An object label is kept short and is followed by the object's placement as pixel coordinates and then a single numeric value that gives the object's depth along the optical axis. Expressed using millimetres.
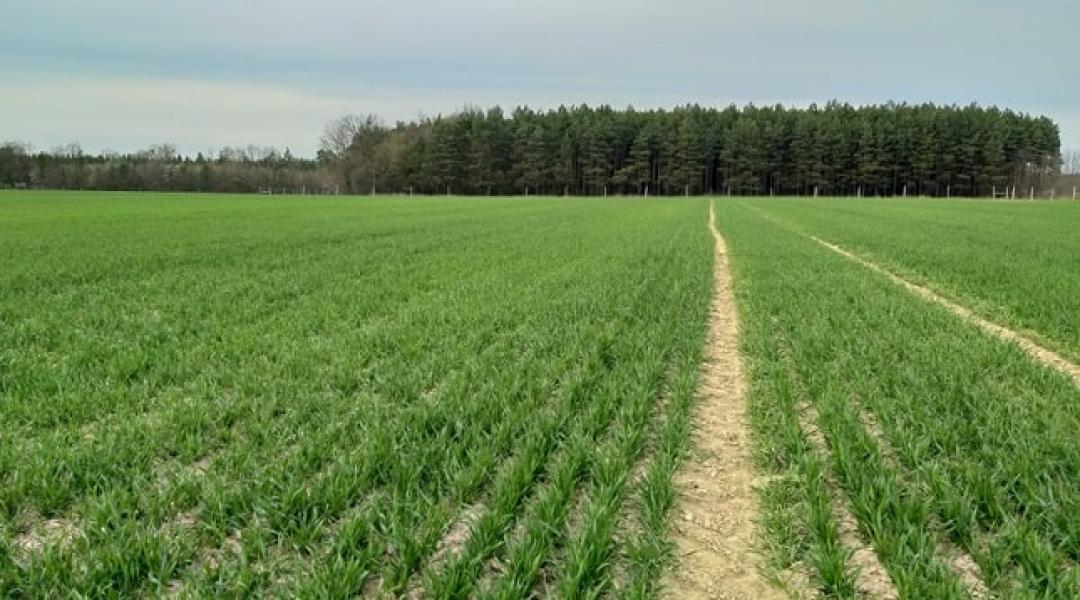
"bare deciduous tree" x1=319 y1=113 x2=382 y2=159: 136875
